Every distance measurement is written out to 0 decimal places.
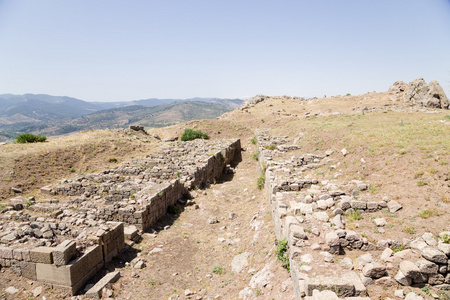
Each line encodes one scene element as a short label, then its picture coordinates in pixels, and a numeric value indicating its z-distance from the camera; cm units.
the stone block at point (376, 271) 473
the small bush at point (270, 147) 1801
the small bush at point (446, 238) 495
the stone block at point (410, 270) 450
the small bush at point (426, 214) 592
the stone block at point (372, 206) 692
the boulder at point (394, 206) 658
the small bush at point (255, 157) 2322
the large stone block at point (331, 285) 437
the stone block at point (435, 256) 458
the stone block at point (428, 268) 452
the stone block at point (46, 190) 1476
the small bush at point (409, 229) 559
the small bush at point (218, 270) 838
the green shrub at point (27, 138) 2531
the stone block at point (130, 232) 1026
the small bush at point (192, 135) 3325
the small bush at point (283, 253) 627
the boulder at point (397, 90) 3231
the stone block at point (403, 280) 452
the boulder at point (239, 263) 795
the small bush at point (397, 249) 526
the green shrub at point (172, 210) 1326
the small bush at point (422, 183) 725
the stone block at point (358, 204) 700
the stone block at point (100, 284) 721
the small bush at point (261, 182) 1469
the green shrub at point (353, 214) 669
